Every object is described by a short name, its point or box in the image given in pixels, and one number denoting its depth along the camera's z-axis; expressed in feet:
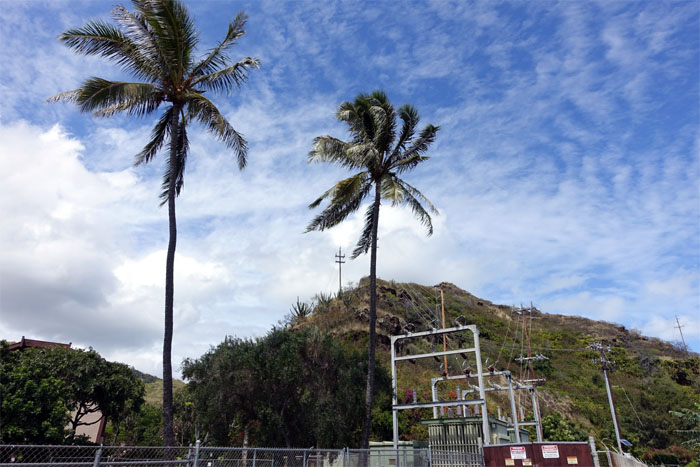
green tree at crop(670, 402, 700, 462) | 76.84
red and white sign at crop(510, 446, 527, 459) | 48.37
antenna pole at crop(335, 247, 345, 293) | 237.78
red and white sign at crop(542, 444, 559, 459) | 47.01
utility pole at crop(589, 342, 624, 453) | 98.21
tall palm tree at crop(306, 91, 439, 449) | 65.36
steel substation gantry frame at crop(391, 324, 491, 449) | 56.85
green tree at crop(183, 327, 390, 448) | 64.69
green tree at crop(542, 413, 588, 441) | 107.59
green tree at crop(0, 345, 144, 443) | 73.67
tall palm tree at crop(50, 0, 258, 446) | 49.96
